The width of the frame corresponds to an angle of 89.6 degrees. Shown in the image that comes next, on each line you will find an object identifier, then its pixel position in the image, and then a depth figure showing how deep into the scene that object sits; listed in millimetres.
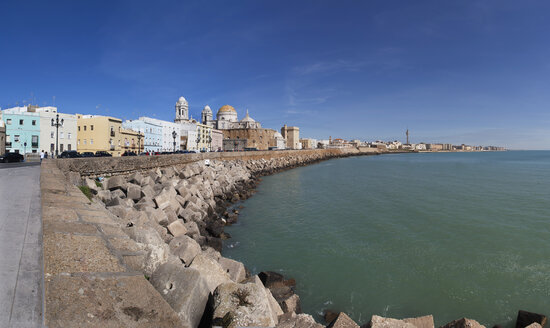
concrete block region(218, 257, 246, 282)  5764
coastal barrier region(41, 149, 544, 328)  1974
